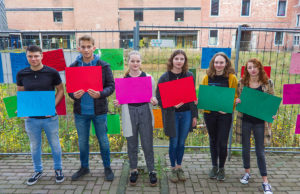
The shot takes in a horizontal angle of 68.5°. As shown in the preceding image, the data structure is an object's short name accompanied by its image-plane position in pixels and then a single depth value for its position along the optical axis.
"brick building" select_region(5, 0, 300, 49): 36.09
